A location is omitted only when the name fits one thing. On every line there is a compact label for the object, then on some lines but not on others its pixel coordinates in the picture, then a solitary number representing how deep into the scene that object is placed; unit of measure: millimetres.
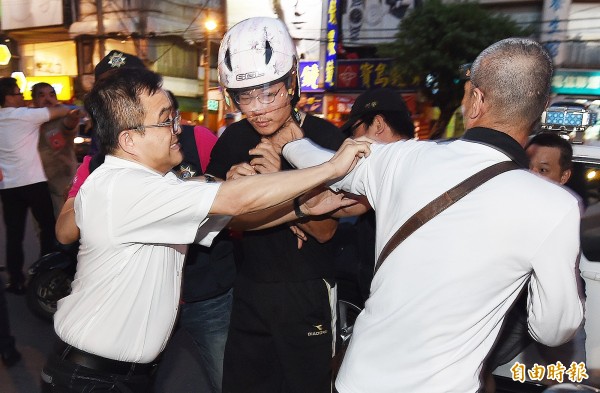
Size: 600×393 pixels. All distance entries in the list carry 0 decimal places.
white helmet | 2246
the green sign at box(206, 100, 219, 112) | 25998
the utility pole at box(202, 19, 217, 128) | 22094
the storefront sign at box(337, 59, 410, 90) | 20047
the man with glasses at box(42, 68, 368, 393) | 1771
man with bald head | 1377
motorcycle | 4910
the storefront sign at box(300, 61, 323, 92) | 21984
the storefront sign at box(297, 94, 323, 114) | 22045
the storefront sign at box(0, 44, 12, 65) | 9211
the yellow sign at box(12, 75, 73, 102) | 25422
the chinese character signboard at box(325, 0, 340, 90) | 21750
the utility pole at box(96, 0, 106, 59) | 23094
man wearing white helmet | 2264
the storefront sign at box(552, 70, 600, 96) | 17672
